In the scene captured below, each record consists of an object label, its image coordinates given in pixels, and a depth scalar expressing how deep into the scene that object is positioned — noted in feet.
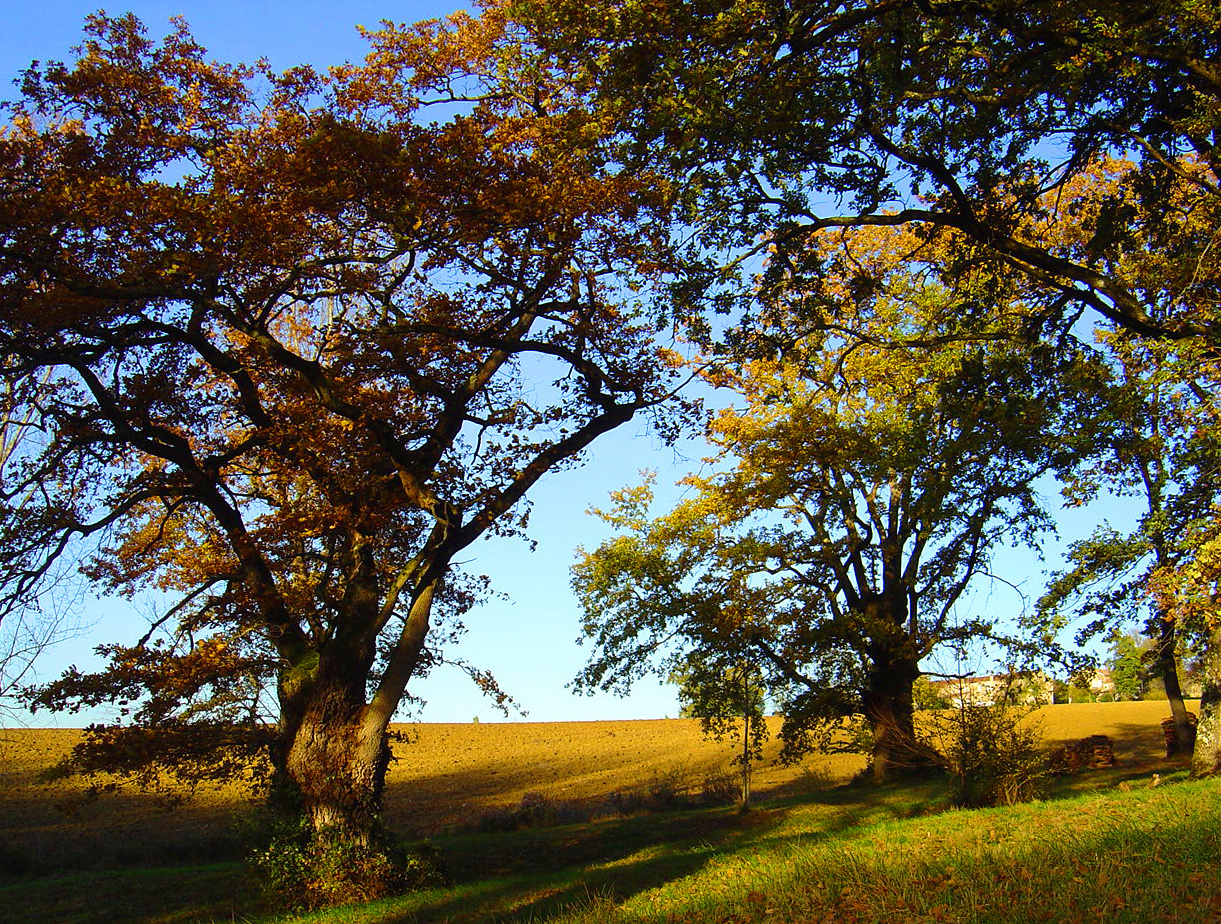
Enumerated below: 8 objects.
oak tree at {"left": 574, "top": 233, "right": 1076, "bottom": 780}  66.95
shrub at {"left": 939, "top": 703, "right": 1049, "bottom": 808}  48.75
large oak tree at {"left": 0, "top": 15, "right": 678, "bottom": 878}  37.24
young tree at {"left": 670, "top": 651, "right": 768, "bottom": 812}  76.64
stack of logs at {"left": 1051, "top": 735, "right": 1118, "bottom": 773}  79.82
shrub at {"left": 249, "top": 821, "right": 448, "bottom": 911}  40.34
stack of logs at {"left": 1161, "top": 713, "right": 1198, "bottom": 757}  81.25
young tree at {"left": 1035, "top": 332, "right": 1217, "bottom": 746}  46.32
